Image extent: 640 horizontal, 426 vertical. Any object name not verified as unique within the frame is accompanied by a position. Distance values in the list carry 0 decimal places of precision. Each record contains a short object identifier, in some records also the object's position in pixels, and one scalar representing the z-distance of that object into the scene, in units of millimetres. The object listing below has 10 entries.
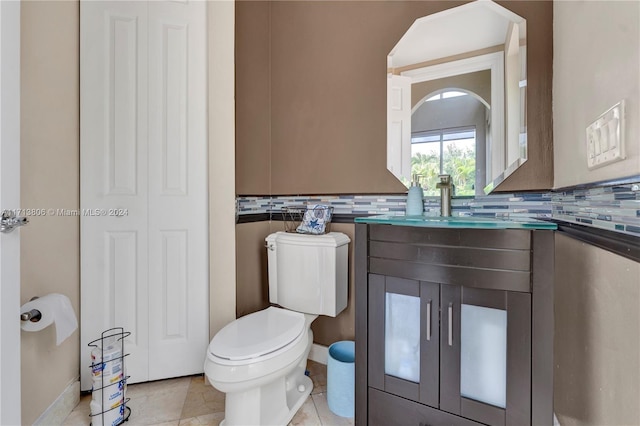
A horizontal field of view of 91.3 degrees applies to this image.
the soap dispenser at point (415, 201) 1572
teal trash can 1505
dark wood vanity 998
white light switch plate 772
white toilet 1233
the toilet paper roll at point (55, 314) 1197
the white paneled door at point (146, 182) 1668
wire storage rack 1413
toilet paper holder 1167
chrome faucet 1510
